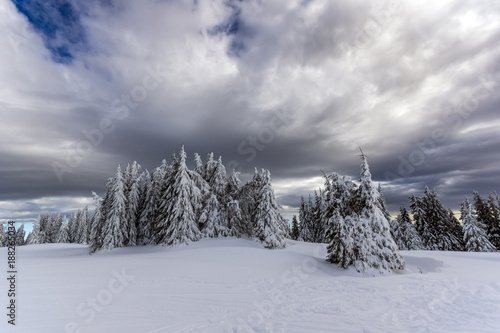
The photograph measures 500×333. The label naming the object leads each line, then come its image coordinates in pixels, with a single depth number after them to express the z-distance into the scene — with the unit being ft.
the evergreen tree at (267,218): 75.02
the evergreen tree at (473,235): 98.94
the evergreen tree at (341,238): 53.93
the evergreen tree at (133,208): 106.42
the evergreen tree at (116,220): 97.71
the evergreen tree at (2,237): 233.92
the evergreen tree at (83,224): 215.92
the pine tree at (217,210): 93.08
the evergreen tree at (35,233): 222.28
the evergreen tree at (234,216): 90.63
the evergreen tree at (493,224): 113.19
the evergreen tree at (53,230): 261.65
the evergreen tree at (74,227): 255.76
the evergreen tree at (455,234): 112.16
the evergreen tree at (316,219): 158.73
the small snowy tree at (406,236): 114.21
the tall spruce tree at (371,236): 52.65
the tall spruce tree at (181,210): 86.94
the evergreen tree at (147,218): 109.19
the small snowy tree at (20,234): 300.20
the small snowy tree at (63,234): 223.88
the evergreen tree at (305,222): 168.18
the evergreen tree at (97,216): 98.68
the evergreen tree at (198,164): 116.96
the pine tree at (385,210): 138.06
